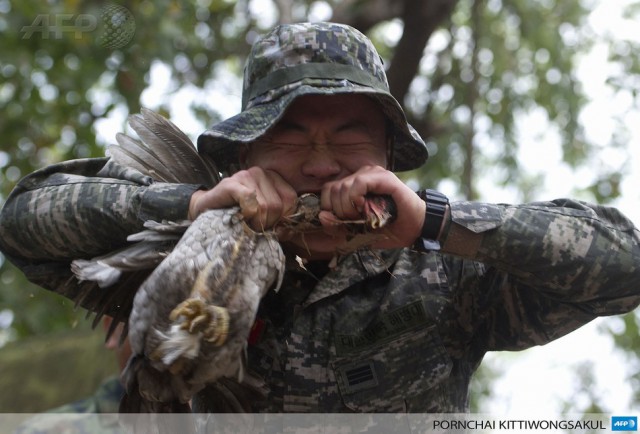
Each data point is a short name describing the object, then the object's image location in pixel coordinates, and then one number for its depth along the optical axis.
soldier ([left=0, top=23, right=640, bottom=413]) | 2.26
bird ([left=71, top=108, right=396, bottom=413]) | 2.11
